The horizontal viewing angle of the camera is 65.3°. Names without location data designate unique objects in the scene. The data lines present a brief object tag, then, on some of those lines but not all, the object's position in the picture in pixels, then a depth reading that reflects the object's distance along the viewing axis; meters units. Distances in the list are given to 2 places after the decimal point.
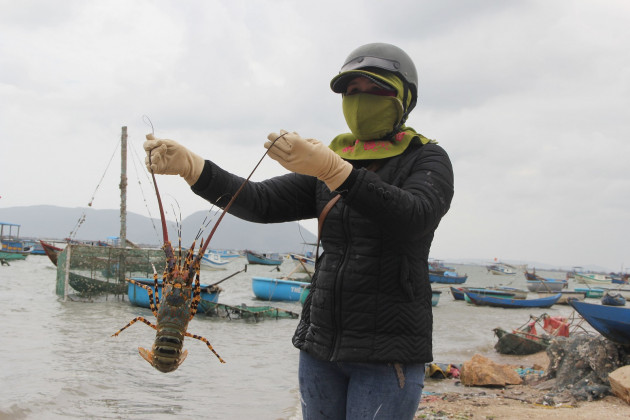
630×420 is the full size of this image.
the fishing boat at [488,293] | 33.00
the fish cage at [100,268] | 20.81
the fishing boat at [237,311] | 19.72
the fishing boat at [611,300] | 25.80
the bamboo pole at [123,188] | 24.66
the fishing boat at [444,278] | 54.72
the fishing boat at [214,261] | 62.48
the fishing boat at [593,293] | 45.92
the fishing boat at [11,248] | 50.53
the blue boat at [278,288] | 28.47
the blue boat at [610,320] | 7.71
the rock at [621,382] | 6.73
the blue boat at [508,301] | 31.58
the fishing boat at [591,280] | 70.39
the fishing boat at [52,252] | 27.92
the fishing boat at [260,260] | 67.28
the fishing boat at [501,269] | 115.61
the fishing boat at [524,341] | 13.59
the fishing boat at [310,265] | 45.66
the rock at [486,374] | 9.36
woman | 1.68
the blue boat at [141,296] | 20.34
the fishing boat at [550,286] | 50.33
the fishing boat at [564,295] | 36.41
